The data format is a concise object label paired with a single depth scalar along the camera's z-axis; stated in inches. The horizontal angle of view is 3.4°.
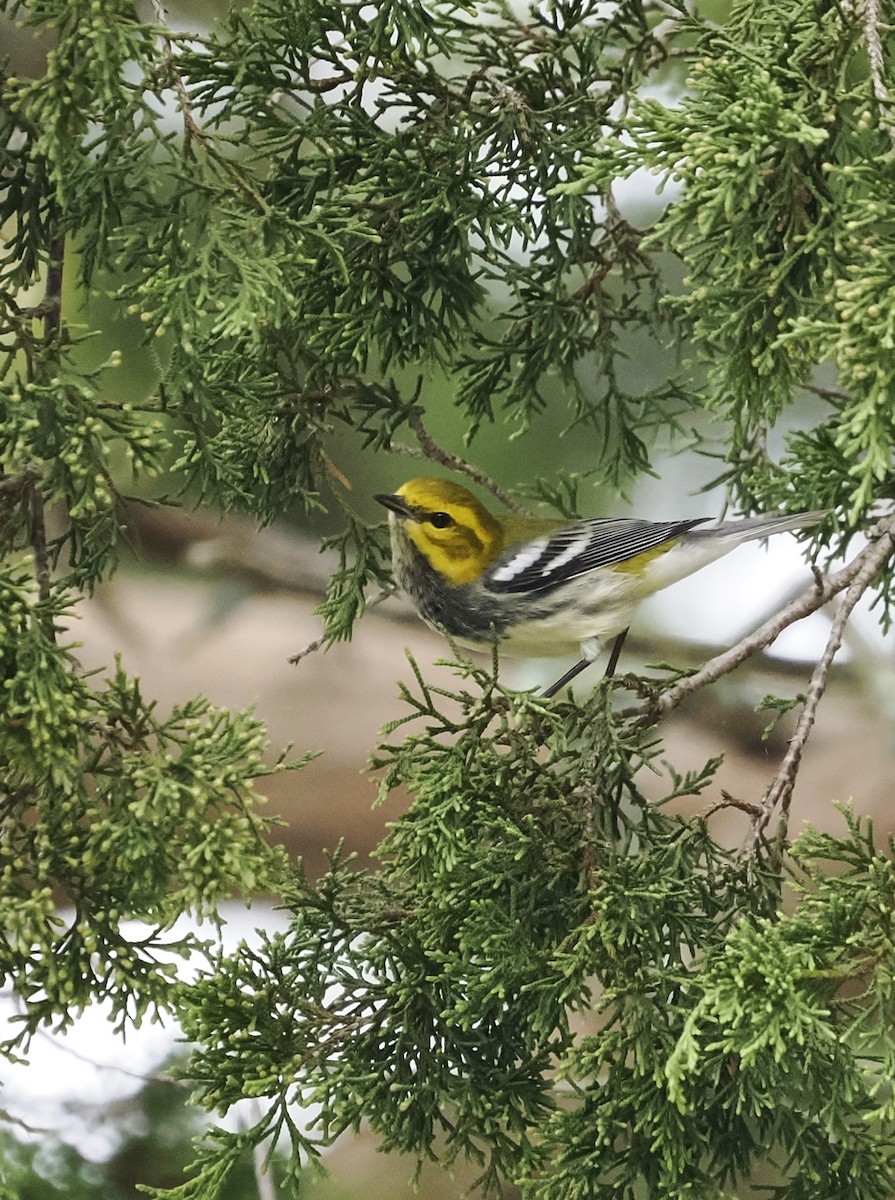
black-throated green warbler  138.3
